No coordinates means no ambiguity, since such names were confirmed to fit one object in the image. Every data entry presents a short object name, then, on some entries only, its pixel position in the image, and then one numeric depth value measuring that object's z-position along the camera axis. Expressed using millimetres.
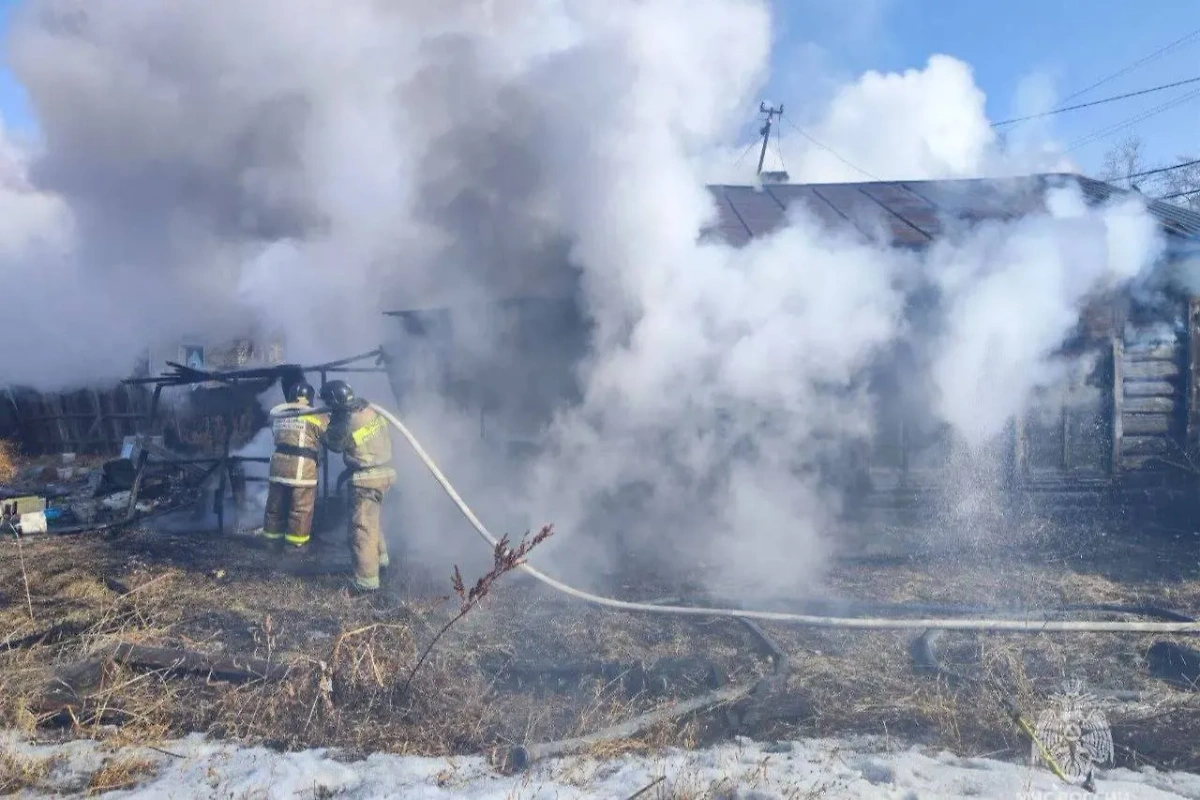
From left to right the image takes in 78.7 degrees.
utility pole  24859
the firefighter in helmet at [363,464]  6273
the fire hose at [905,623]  4723
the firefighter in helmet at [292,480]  7016
